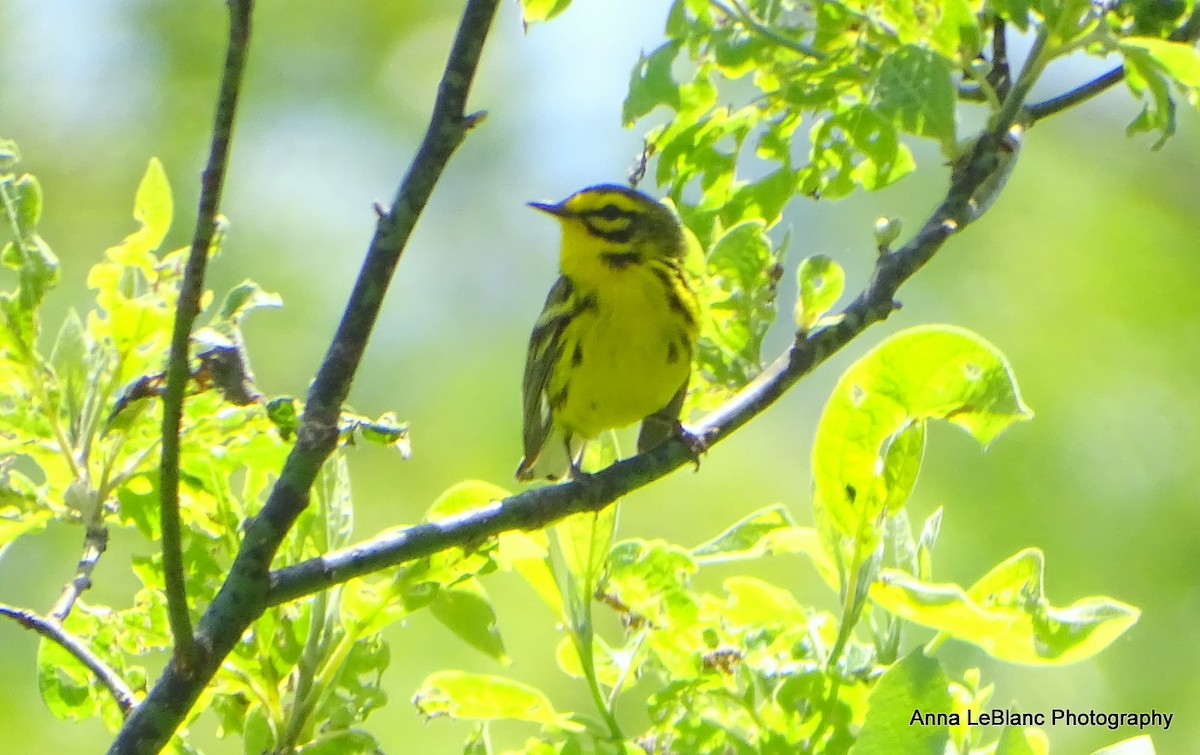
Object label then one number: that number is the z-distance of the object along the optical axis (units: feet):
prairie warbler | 23.36
